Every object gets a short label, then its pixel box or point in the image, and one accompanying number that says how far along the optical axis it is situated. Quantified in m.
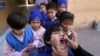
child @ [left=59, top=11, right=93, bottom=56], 0.65
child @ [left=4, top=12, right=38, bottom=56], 0.78
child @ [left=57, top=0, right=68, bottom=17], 1.55
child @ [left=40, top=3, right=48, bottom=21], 1.42
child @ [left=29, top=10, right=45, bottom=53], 1.09
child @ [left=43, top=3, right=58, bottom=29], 1.33
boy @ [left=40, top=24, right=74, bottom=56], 0.59
